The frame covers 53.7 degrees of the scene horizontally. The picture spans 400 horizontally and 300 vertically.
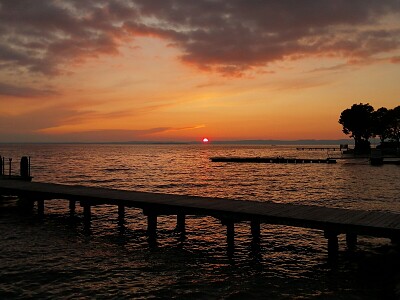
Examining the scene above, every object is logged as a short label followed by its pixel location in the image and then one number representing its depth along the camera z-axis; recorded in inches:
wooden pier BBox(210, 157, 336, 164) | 3270.2
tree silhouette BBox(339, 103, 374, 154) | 4217.5
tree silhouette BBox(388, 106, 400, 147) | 4146.2
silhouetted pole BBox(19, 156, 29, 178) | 1268.5
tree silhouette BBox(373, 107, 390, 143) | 4229.8
